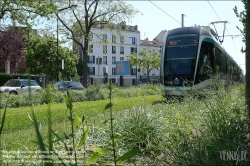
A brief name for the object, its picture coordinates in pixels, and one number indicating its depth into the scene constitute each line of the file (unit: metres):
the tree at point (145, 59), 60.03
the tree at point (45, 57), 46.91
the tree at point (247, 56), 3.55
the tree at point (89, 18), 32.03
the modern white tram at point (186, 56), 13.63
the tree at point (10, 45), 31.20
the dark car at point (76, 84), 27.07
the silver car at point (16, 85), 22.94
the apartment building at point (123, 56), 77.88
